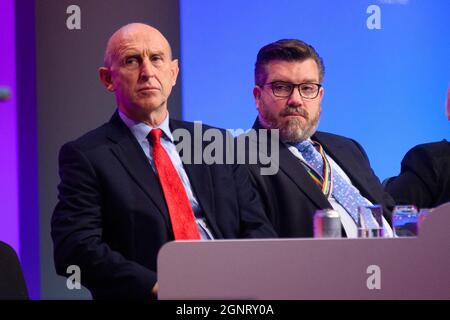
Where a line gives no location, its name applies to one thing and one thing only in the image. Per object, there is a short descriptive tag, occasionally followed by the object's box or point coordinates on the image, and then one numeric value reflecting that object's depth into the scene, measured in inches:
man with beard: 244.8
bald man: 217.0
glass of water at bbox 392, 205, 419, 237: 177.3
